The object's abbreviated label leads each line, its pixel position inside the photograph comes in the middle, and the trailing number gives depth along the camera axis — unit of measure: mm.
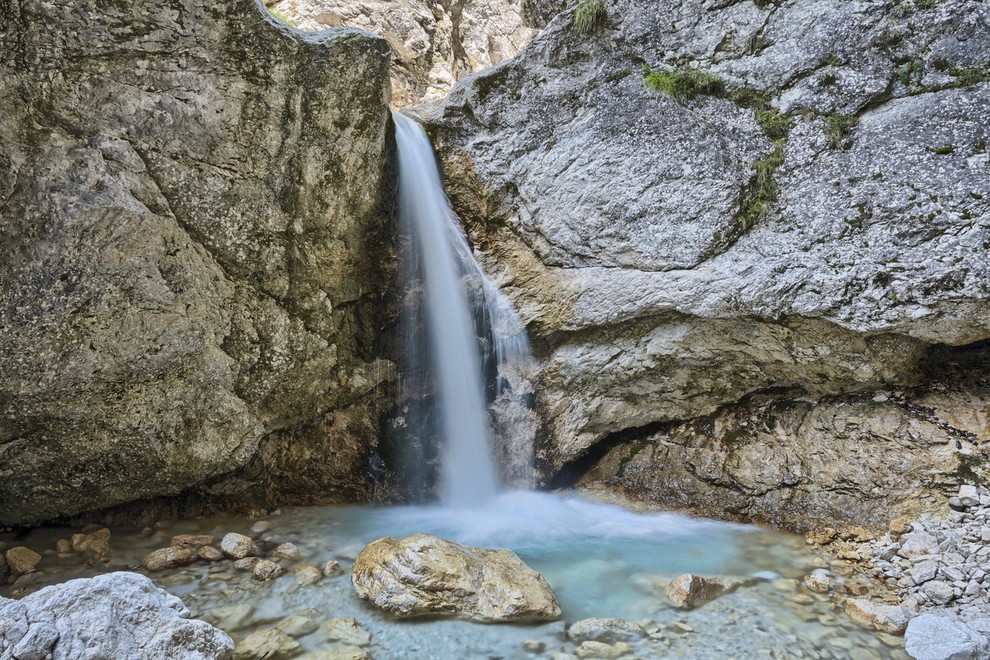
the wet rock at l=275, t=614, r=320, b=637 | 3459
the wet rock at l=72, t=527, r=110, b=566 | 4477
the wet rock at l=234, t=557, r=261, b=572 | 4328
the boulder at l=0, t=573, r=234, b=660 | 2506
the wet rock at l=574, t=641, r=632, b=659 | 3260
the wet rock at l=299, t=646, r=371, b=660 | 3193
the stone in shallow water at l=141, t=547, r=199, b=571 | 4289
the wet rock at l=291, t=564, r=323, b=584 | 4160
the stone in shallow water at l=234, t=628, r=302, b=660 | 3197
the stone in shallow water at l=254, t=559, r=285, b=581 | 4156
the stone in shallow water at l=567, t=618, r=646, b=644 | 3436
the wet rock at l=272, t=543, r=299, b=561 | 4590
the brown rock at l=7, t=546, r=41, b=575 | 4230
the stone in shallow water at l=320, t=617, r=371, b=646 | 3391
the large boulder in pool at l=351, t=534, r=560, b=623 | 3594
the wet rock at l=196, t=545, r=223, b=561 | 4438
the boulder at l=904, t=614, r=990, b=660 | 3178
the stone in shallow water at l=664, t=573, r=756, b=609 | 3836
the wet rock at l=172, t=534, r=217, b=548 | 4664
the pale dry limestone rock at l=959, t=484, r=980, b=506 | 4527
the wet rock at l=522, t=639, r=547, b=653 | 3316
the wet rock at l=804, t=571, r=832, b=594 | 4090
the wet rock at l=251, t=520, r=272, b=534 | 5192
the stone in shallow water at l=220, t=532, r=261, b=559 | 4508
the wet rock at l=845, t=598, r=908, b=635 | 3568
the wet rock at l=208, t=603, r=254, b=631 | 3523
